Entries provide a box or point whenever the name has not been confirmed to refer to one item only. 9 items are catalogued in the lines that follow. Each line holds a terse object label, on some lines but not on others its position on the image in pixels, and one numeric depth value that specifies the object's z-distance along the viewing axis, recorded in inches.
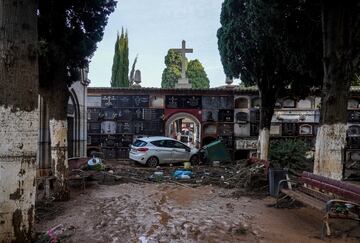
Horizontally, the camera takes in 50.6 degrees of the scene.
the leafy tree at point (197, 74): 1800.0
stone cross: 977.9
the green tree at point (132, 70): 1449.3
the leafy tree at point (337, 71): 287.3
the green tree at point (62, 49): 332.5
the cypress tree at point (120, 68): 1285.7
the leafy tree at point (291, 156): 510.6
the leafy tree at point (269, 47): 375.2
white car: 749.3
